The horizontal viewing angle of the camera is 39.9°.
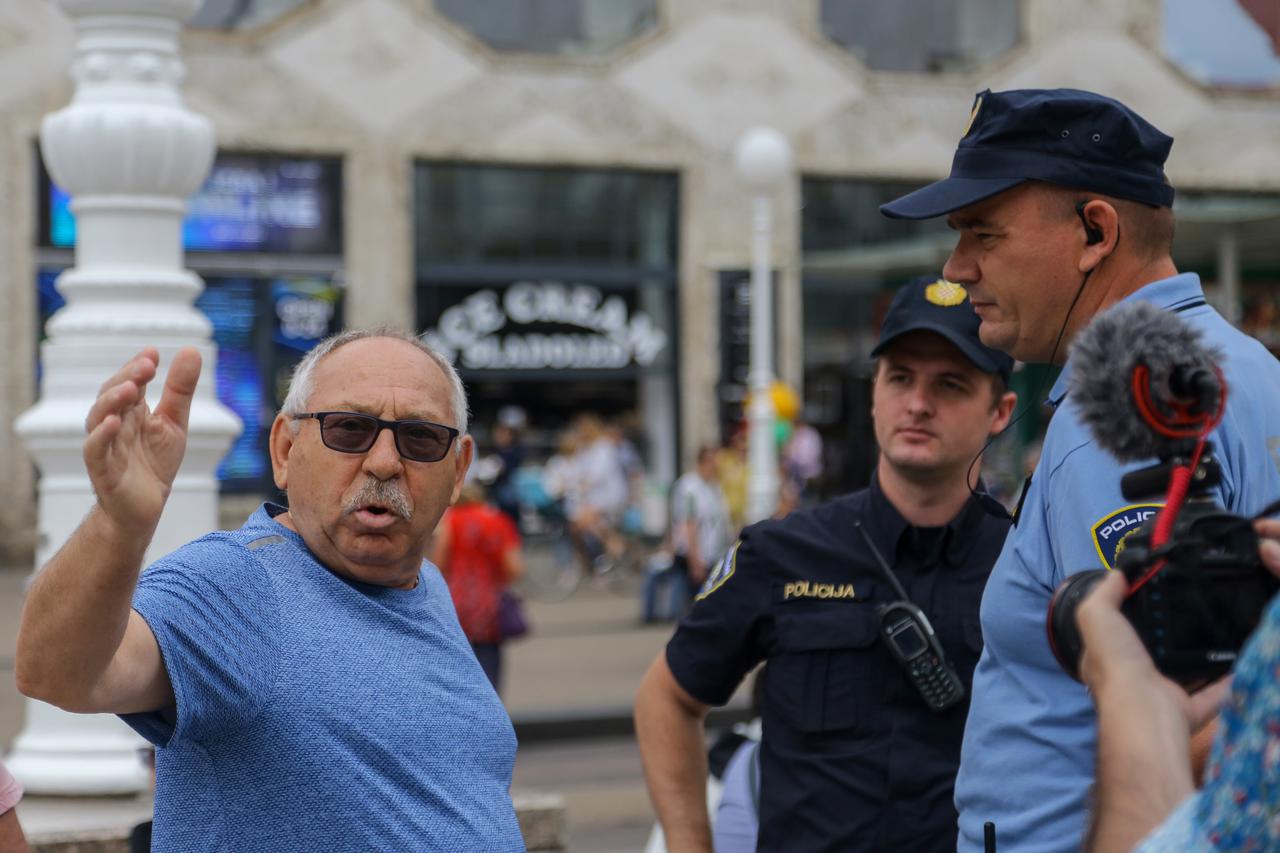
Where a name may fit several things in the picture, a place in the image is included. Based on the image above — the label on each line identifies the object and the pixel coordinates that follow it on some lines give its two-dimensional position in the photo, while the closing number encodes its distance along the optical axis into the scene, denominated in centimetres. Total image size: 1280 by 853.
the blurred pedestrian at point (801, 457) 2130
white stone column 562
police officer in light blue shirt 224
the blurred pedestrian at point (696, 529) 1656
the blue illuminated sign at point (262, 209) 2234
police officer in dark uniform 327
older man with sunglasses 227
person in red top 973
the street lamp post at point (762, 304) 1522
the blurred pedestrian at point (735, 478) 1786
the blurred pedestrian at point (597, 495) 2120
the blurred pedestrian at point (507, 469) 2203
